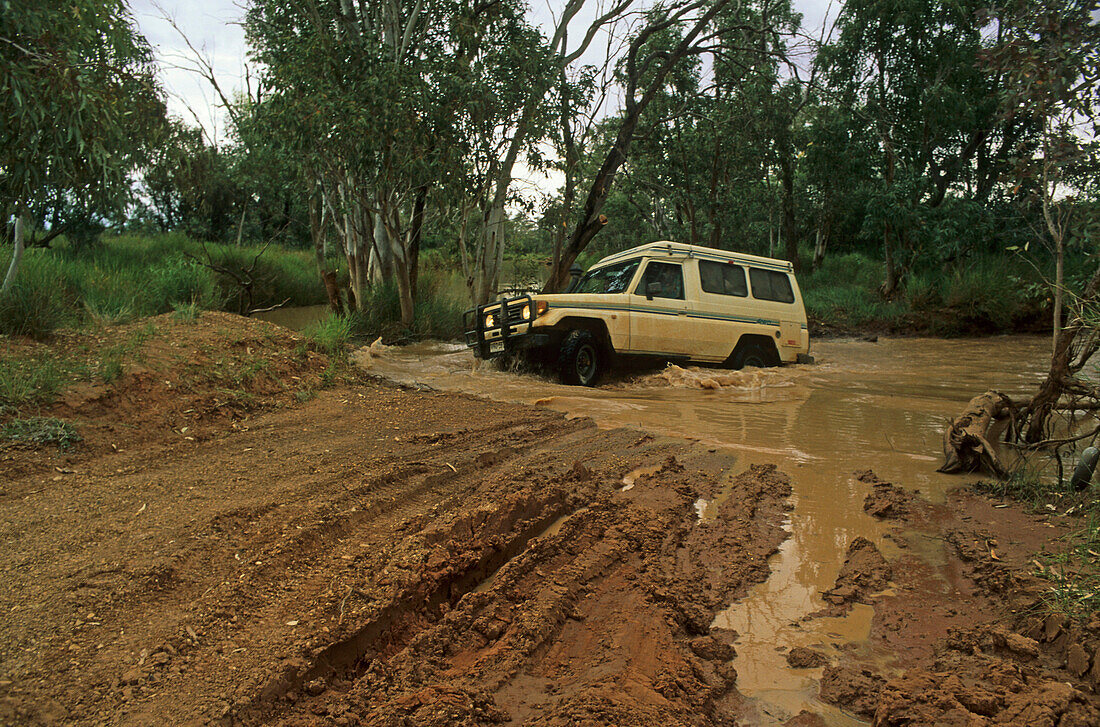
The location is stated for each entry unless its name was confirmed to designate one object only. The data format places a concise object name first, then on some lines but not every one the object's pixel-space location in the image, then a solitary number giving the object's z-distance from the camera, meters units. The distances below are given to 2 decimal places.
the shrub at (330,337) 8.80
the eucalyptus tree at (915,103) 17.50
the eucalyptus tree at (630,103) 14.95
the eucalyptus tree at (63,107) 4.96
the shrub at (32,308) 6.04
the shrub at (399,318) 13.89
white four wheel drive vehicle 9.28
